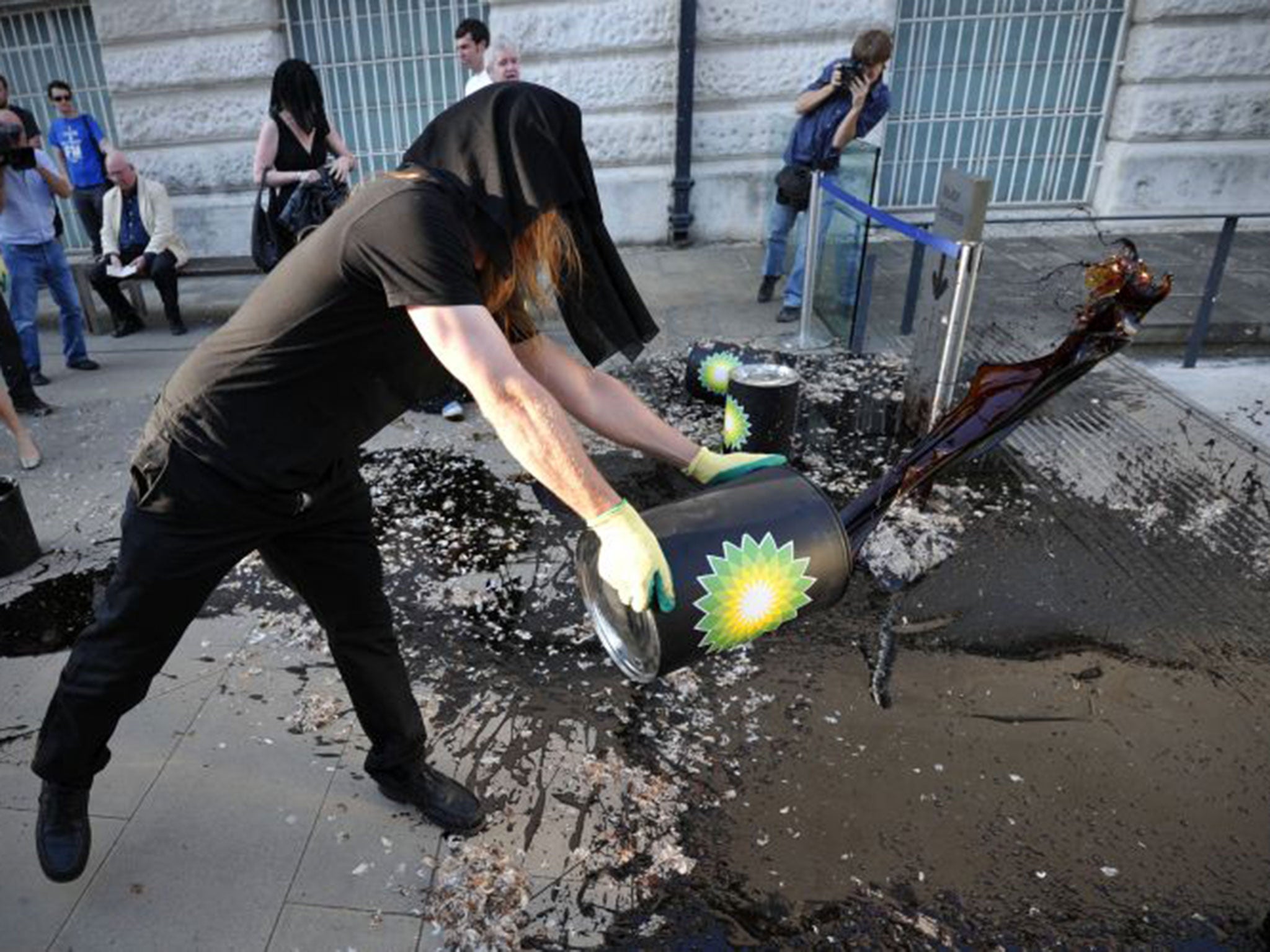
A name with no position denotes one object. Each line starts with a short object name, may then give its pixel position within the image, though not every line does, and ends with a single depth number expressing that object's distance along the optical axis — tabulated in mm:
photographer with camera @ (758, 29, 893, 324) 5711
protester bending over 1600
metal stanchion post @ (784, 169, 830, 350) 5738
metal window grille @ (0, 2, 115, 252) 9000
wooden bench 6805
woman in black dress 5273
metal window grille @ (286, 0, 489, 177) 8641
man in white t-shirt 5758
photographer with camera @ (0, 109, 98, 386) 5398
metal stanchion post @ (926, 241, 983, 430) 4133
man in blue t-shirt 7492
